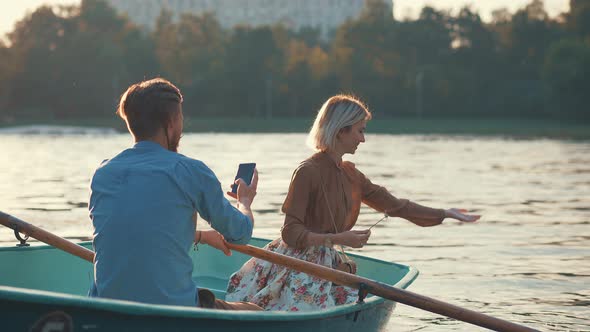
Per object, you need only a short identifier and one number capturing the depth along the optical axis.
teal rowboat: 6.68
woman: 9.39
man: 6.96
